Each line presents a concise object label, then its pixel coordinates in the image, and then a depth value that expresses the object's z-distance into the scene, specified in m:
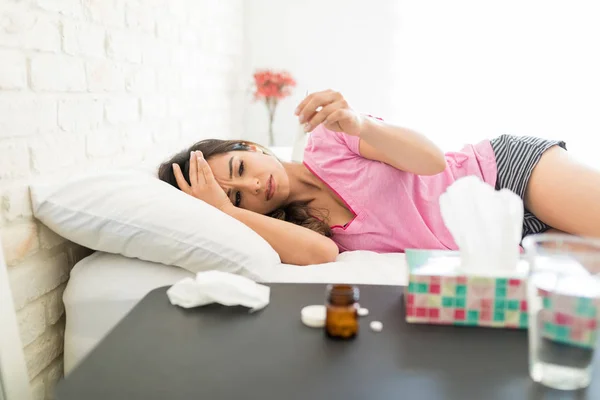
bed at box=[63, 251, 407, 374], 1.04
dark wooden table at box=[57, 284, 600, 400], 0.59
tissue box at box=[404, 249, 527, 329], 0.74
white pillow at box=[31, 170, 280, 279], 1.08
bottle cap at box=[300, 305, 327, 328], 0.75
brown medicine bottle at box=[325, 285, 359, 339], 0.71
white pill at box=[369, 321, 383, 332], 0.74
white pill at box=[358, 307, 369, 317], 0.78
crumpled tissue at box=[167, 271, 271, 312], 0.81
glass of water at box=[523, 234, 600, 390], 0.60
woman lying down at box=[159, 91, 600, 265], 1.33
